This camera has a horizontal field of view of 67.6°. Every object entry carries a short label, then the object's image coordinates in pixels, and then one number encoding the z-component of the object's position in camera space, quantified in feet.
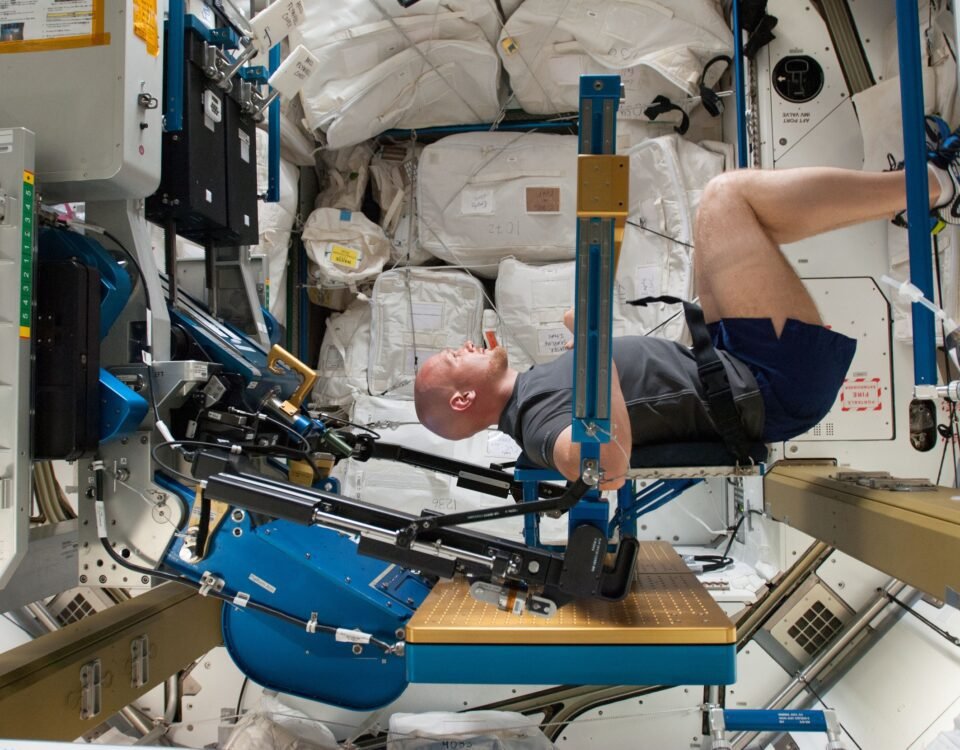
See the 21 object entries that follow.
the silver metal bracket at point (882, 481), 7.14
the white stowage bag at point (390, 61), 13.19
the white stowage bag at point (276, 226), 13.35
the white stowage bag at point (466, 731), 10.04
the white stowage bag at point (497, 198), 14.21
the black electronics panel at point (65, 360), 6.88
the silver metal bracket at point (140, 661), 8.43
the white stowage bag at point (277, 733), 9.86
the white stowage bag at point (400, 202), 15.02
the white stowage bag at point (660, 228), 13.34
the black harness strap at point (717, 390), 6.57
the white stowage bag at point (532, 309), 13.70
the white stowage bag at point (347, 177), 14.93
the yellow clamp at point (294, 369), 8.59
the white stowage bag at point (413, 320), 14.07
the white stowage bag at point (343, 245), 14.15
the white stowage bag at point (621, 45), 13.19
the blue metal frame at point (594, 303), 4.75
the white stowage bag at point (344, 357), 14.49
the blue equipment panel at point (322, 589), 7.64
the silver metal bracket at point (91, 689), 7.54
